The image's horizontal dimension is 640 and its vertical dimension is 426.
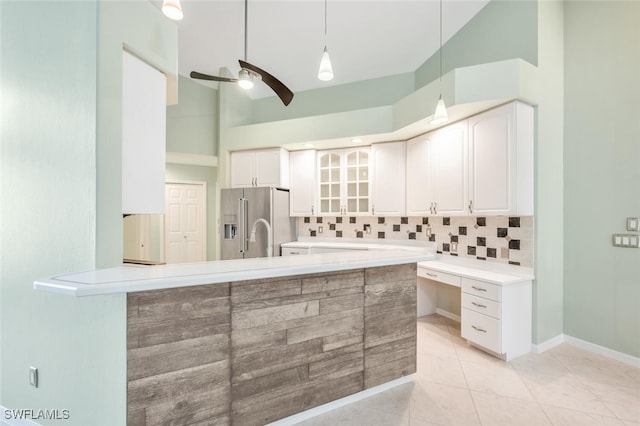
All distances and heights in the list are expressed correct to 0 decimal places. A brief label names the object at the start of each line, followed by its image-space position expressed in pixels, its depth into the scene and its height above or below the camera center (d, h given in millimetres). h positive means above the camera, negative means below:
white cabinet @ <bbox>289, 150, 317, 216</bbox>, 4445 +467
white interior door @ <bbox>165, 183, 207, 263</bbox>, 5547 -224
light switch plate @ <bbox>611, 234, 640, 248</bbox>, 2447 -249
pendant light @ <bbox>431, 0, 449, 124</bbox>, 2277 +818
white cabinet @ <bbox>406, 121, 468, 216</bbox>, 3076 +484
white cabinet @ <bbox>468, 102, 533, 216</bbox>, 2617 +508
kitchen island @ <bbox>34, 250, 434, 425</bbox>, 1362 -717
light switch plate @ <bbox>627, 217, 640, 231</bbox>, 2434 -96
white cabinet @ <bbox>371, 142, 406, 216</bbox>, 3916 +480
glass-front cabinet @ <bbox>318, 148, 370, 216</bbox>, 4238 +475
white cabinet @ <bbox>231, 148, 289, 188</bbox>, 4395 +708
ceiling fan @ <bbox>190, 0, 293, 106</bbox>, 2258 +1123
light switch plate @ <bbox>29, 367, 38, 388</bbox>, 1684 -997
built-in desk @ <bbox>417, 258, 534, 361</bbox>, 2544 -905
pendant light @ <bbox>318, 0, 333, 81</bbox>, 2180 +1133
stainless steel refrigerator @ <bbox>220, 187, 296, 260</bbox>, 4180 -112
